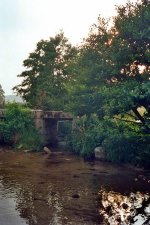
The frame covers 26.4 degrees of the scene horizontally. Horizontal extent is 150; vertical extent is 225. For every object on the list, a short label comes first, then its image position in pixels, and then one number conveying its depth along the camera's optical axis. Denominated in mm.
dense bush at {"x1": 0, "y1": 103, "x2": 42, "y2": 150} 28600
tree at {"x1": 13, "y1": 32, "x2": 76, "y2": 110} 39406
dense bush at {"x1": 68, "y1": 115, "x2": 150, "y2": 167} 21156
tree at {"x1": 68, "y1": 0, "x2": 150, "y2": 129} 15633
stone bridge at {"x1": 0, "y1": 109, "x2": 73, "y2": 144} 31392
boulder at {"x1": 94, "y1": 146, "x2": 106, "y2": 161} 23572
